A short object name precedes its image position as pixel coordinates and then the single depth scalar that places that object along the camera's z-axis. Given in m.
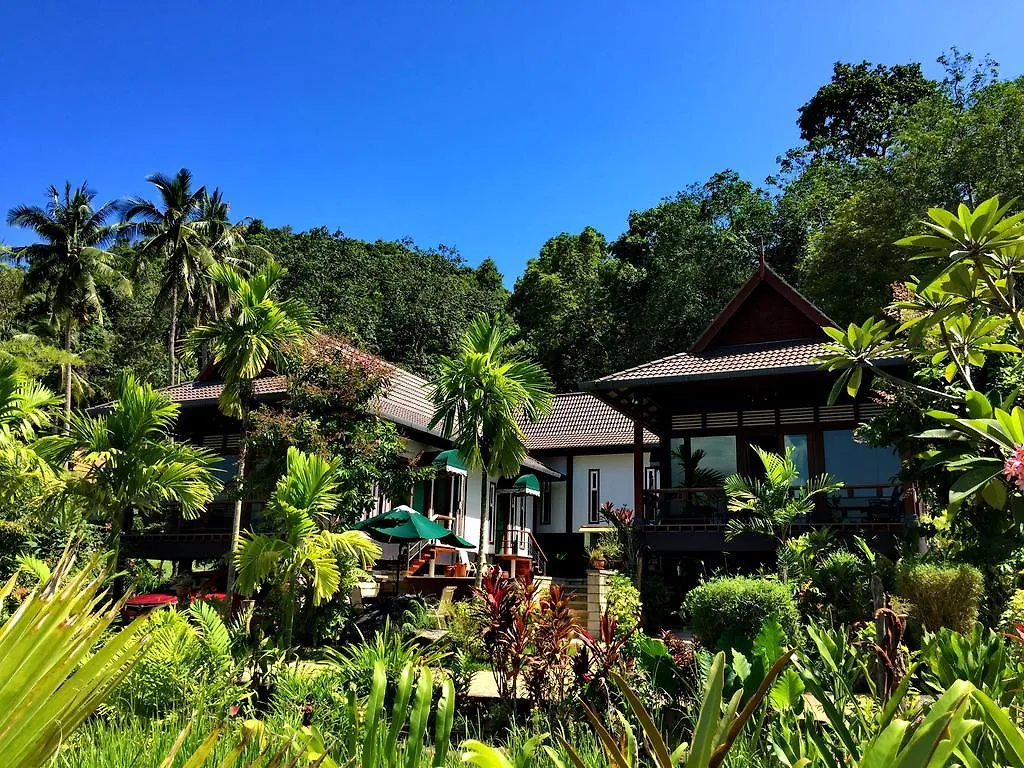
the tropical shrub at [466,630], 6.19
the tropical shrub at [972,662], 3.09
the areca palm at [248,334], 12.80
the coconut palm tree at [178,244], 31.27
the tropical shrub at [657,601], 13.59
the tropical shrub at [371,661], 5.23
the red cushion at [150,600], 12.54
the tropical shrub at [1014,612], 9.01
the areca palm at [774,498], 11.09
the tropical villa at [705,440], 14.11
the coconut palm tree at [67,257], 29.61
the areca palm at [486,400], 15.10
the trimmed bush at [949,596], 8.99
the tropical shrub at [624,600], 11.88
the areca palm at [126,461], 9.66
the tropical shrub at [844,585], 9.59
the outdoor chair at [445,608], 12.88
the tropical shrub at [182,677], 5.16
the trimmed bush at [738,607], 8.26
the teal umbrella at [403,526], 13.77
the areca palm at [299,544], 9.34
